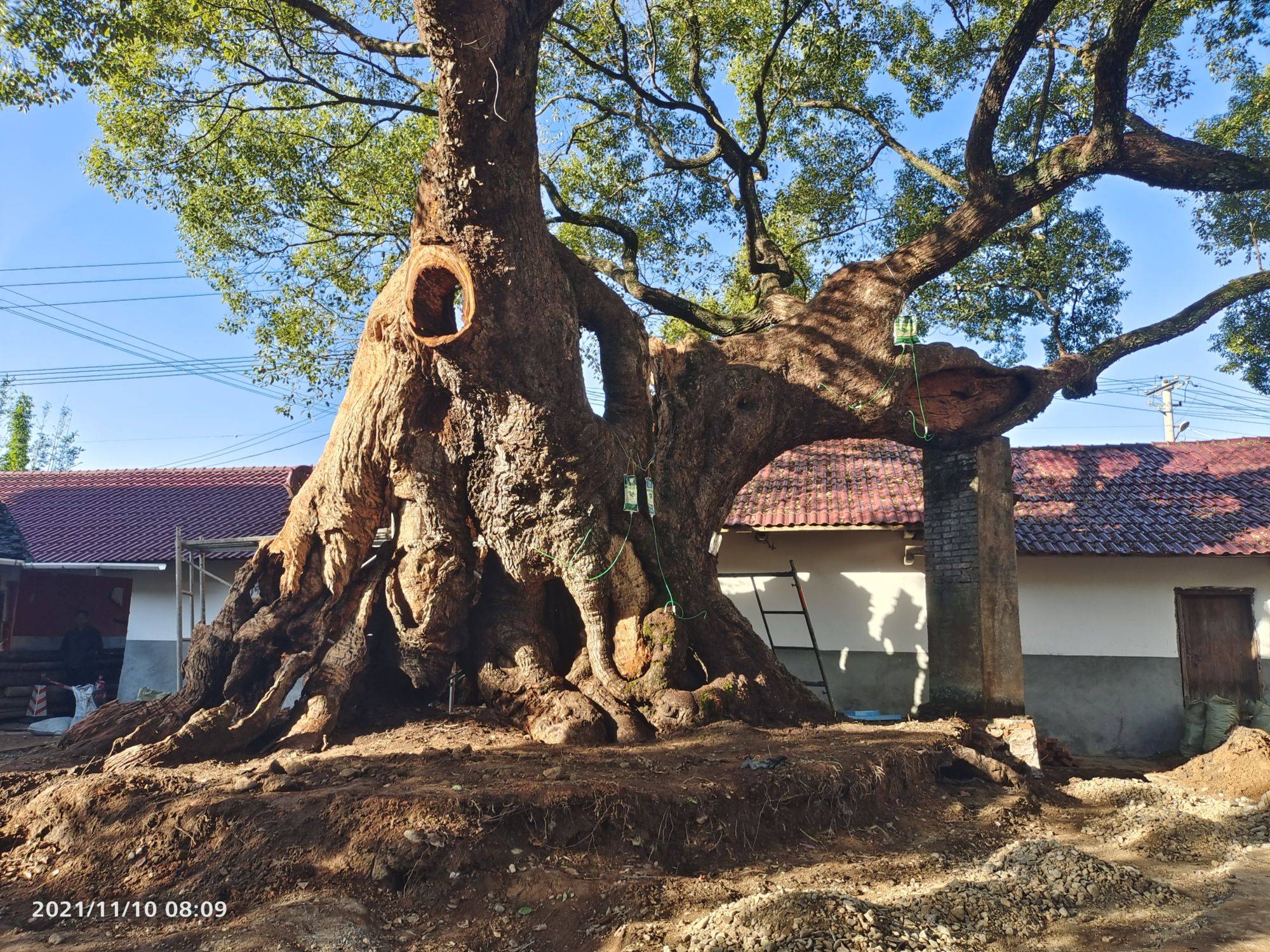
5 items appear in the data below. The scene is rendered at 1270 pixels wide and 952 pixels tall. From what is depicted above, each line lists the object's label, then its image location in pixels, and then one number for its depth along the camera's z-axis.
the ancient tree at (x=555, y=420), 6.14
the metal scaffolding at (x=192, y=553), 9.50
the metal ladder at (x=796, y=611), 10.92
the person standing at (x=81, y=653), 13.88
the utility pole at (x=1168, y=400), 26.19
